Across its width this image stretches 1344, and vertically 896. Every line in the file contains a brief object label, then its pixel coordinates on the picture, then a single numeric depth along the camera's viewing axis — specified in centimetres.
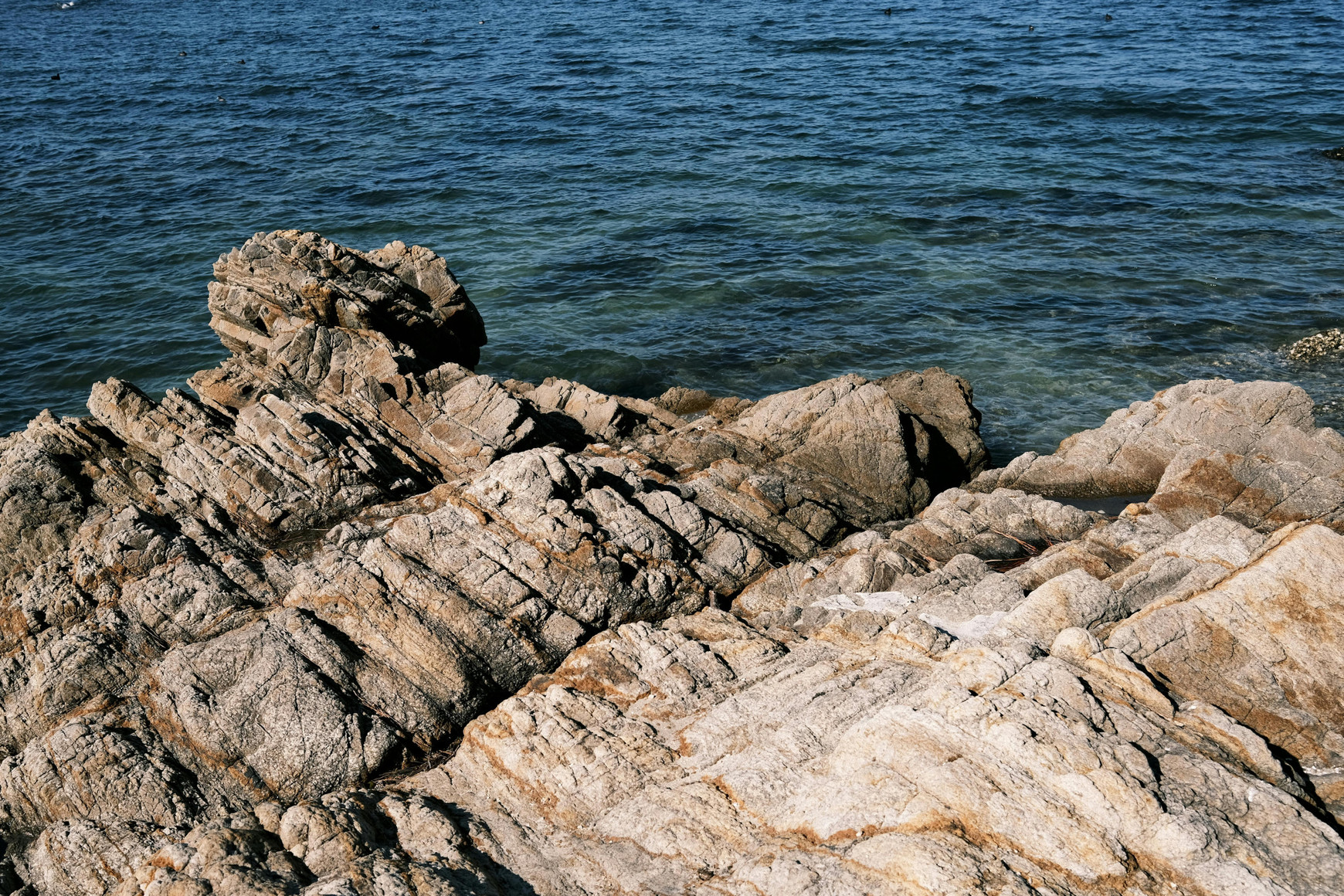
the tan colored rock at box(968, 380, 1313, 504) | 2025
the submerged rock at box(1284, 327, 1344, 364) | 3000
